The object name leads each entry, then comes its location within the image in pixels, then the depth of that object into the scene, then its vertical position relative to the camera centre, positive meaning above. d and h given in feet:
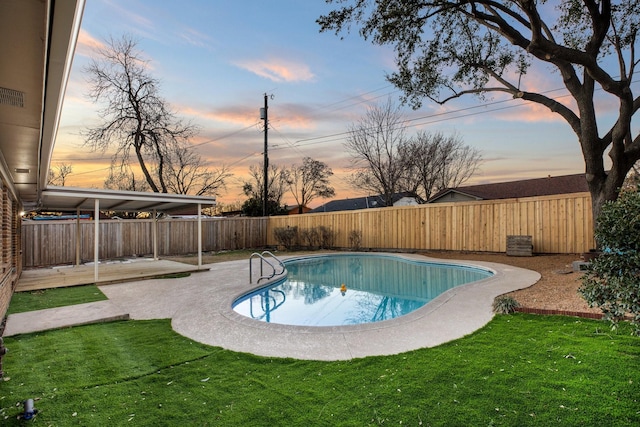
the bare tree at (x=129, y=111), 54.29 +18.32
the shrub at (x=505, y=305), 15.58 -4.55
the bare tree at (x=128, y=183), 79.14 +8.38
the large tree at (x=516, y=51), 22.93 +14.37
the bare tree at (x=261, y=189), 81.41 +8.08
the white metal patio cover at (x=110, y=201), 24.59 +1.29
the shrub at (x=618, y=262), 7.54 -1.29
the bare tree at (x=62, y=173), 74.95 +10.14
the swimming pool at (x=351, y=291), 19.47 -6.08
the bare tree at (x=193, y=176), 74.79 +9.30
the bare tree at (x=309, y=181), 110.63 +11.25
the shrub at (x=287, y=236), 54.08 -3.71
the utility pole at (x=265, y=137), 60.59 +14.56
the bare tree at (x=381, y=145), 63.00 +13.68
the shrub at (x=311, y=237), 52.95 -3.86
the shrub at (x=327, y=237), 51.98 -3.80
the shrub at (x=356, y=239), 48.78 -3.90
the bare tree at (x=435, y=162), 70.23 +11.39
